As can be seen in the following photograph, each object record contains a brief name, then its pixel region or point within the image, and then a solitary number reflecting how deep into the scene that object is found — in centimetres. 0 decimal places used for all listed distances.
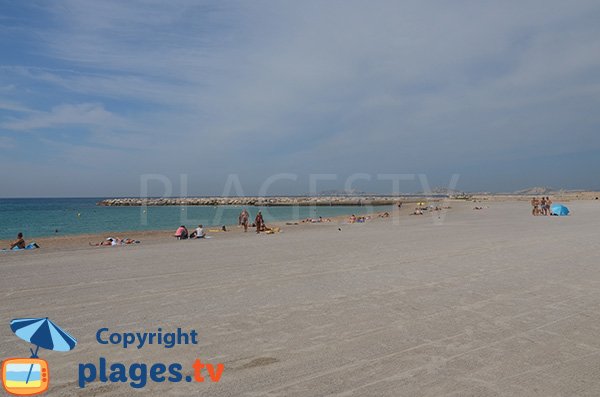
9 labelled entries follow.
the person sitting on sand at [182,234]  1998
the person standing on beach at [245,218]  2438
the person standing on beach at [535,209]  3096
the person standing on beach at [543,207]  3014
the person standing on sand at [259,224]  2250
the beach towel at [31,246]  1699
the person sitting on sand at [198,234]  2008
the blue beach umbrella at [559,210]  2923
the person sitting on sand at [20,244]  1758
